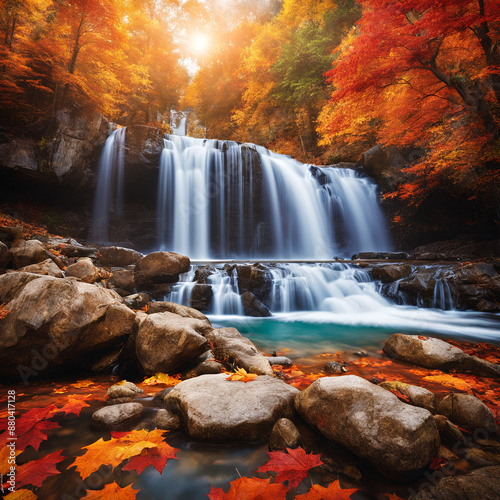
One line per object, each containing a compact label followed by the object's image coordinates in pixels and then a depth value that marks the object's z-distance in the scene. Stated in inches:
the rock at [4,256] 196.8
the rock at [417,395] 92.5
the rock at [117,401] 97.0
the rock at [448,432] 75.9
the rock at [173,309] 186.2
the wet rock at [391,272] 353.7
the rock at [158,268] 318.0
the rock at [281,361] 147.8
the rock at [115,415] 81.5
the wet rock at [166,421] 83.5
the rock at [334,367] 141.8
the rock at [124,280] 282.8
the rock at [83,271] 223.5
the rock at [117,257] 343.3
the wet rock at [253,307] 313.0
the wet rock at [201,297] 311.9
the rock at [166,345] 123.5
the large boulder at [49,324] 113.5
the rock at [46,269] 192.5
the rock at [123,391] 102.6
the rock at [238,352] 125.4
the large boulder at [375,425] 64.6
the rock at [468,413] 81.6
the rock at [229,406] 78.1
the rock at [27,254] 217.2
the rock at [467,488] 56.5
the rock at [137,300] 242.5
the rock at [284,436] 74.9
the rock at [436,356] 130.0
